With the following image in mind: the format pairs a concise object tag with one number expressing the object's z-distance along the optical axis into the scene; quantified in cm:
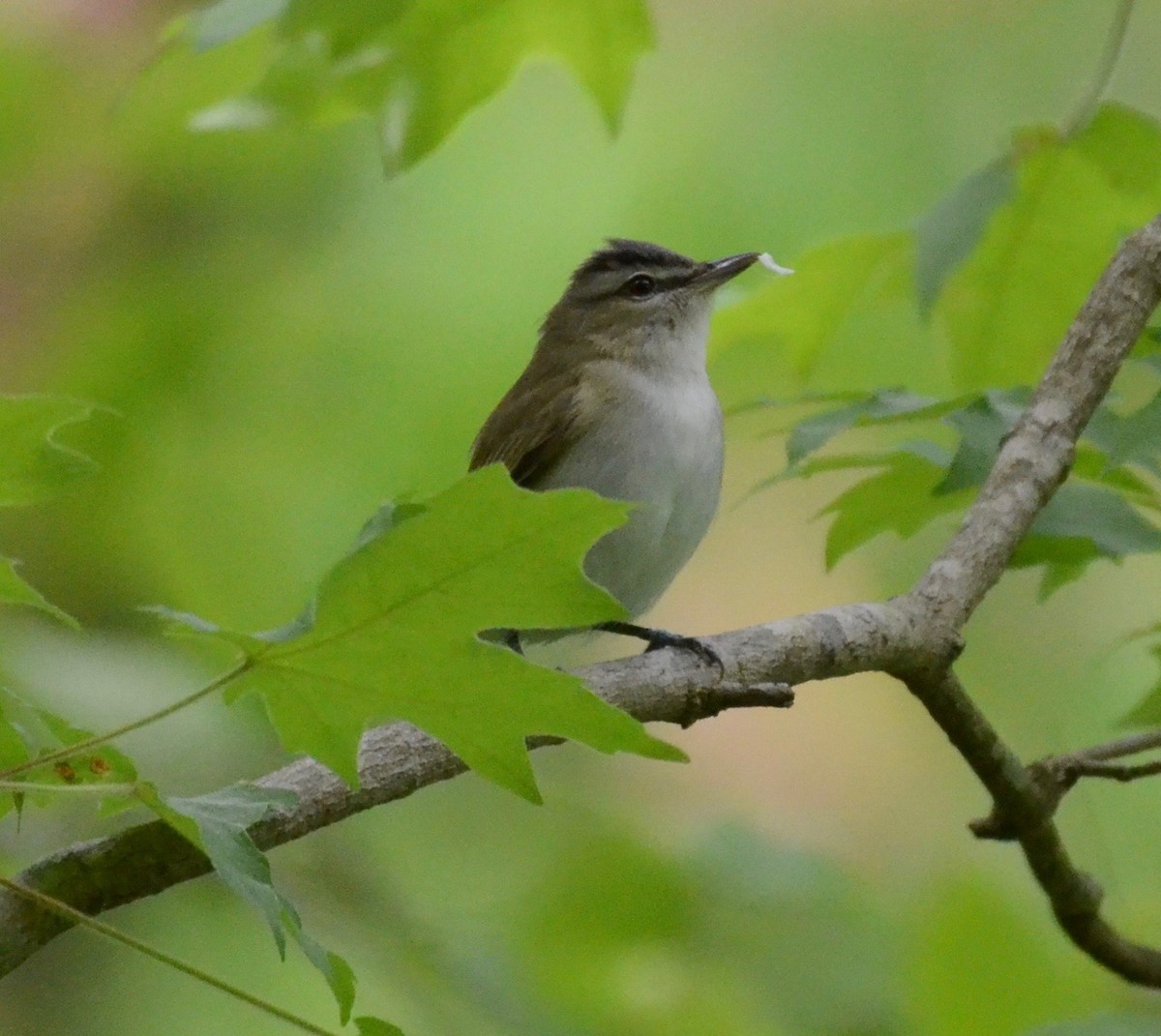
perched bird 582
